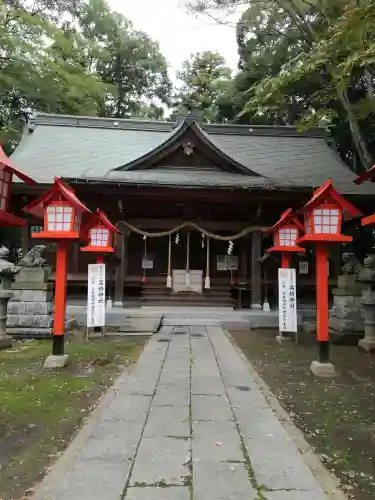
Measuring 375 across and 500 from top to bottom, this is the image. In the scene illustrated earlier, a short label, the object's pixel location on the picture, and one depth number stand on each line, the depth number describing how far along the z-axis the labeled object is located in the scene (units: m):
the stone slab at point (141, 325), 9.69
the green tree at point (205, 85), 26.93
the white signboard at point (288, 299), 8.24
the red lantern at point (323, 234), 6.13
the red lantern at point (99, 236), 8.86
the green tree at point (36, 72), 14.25
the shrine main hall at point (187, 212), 11.68
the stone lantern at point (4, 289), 7.84
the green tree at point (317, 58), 7.43
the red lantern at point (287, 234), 8.59
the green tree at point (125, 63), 27.31
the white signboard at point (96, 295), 8.27
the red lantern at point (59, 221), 6.23
